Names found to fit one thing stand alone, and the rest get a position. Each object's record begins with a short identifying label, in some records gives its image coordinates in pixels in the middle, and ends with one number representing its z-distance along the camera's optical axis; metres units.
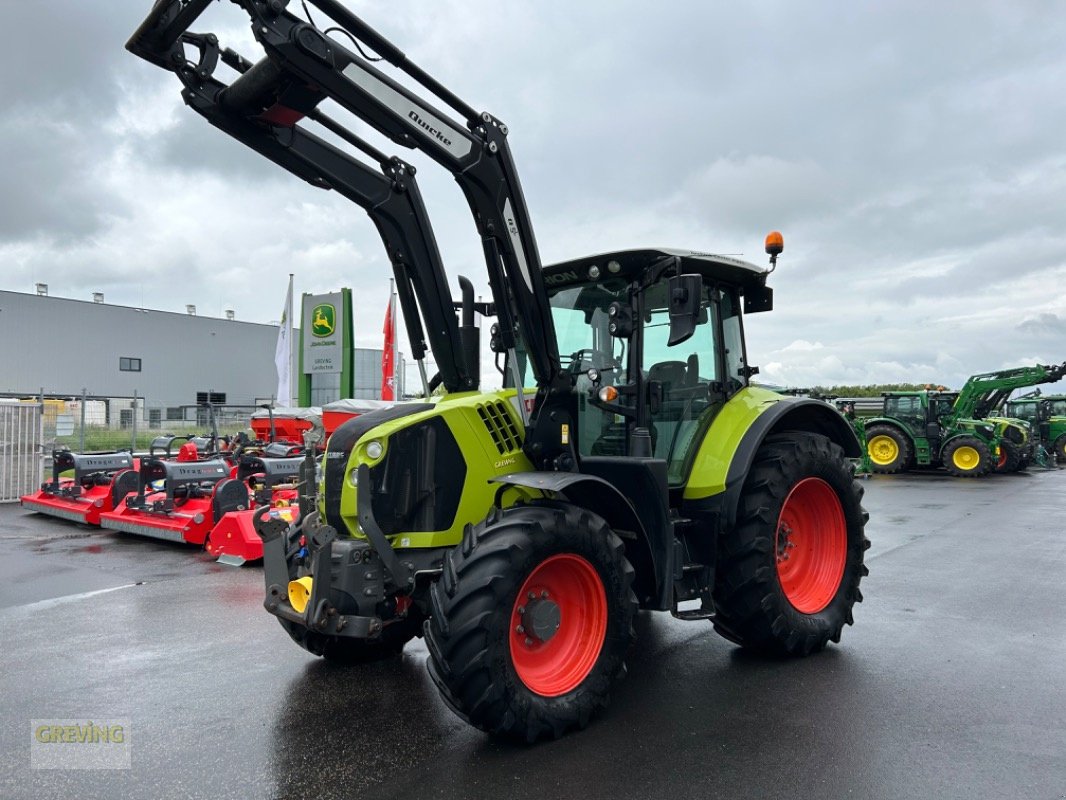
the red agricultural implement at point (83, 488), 11.06
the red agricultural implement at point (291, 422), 17.59
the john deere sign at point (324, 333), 17.81
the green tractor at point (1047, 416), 25.36
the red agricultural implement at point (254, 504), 8.10
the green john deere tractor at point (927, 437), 20.03
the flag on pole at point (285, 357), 19.52
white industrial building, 39.44
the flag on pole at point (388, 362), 16.94
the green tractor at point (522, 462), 3.52
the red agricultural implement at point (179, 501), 9.23
